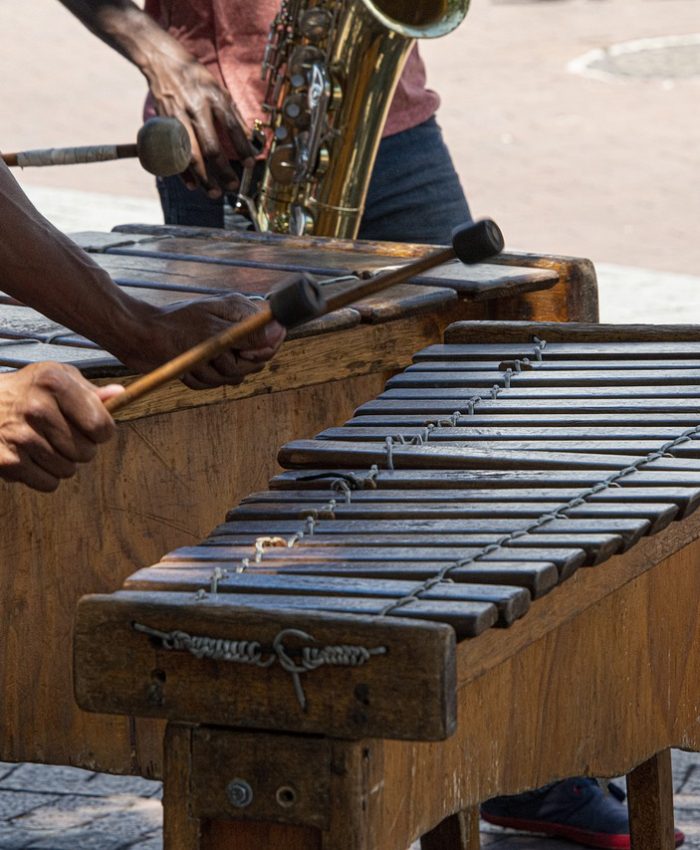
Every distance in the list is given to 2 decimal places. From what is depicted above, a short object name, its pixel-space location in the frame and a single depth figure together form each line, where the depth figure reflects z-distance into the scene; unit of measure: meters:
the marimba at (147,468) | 4.75
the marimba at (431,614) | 3.39
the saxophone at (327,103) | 7.28
